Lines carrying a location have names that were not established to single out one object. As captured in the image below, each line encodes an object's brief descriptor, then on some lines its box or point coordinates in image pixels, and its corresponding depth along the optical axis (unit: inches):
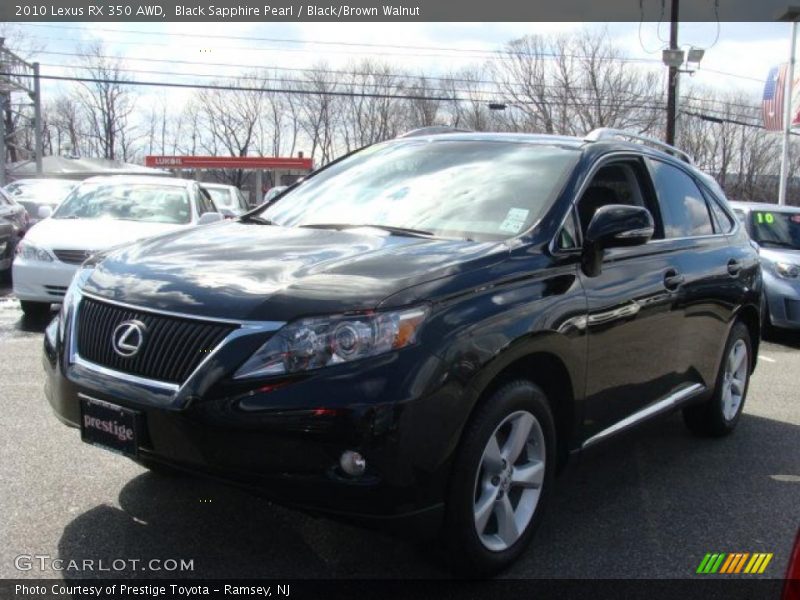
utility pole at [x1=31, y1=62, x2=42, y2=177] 1294.3
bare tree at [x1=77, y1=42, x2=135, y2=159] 2650.1
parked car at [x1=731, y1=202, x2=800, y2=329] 357.1
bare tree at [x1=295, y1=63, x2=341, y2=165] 2481.5
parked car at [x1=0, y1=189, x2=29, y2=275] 426.1
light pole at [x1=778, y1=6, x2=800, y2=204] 790.5
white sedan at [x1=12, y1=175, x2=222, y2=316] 308.3
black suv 99.3
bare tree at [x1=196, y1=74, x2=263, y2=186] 2536.9
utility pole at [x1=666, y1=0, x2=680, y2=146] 798.4
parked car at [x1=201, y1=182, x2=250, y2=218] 666.0
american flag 821.1
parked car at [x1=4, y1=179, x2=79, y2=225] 612.3
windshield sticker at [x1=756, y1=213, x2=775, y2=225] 394.6
